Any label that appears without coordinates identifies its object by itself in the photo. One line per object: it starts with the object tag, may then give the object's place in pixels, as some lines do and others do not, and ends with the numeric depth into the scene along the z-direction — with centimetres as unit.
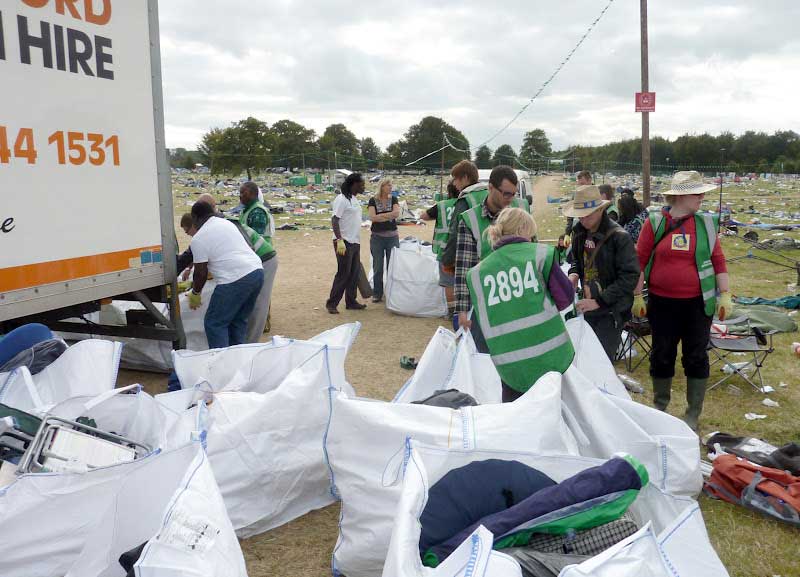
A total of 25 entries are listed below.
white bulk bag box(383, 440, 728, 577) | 147
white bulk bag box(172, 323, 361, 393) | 341
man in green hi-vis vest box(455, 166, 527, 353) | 390
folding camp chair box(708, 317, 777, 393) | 499
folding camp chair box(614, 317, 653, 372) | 561
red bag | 307
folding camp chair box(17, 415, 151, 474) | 224
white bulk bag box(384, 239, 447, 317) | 746
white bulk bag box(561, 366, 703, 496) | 279
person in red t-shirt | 385
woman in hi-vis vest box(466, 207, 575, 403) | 284
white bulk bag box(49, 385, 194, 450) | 269
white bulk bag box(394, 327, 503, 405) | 342
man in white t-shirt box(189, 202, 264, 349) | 482
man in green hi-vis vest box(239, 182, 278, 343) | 579
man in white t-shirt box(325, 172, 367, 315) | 755
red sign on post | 1017
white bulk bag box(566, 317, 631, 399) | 364
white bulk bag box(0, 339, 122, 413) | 301
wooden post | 1074
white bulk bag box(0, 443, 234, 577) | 198
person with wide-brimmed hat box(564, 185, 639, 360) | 388
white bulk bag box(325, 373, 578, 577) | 234
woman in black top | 787
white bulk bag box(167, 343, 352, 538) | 284
